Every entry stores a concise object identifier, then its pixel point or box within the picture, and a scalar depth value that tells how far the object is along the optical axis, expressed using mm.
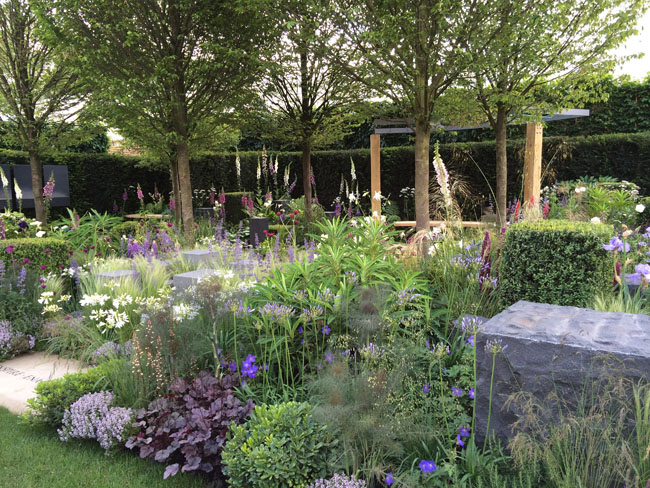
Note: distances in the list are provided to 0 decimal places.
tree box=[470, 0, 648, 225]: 5520
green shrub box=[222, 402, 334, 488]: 2271
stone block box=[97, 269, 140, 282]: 4734
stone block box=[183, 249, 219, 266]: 5315
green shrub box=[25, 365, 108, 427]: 3105
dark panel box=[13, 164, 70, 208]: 11492
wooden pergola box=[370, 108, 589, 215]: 7340
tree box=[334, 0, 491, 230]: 5273
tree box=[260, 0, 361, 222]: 8648
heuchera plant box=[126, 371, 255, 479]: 2584
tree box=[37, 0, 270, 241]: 7039
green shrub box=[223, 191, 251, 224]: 11633
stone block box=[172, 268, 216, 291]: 4439
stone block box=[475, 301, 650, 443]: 2246
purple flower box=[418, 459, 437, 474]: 2221
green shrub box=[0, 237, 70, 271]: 5199
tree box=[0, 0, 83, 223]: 8633
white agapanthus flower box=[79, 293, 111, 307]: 3744
